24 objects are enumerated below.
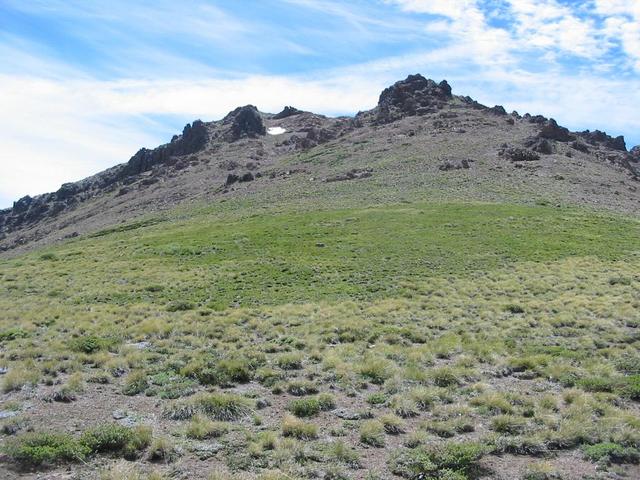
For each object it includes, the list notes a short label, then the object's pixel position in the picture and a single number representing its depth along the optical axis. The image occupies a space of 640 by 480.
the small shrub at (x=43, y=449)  10.41
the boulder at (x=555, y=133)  94.44
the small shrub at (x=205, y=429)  12.05
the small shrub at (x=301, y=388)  15.53
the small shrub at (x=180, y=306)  28.91
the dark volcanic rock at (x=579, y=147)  91.75
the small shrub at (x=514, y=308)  27.14
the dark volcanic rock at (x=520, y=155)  79.50
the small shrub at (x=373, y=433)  11.89
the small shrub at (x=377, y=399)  14.56
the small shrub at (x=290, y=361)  18.08
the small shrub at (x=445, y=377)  16.09
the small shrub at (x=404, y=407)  13.62
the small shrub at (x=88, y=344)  19.39
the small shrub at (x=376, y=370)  16.61
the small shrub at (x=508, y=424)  12.36
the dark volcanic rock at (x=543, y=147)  82.91
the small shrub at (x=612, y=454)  10.80
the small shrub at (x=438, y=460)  10.34
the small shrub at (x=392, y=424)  12.62
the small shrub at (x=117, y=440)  11.08
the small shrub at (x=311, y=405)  13.79
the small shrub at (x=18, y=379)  14.98
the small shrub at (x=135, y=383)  15.21
